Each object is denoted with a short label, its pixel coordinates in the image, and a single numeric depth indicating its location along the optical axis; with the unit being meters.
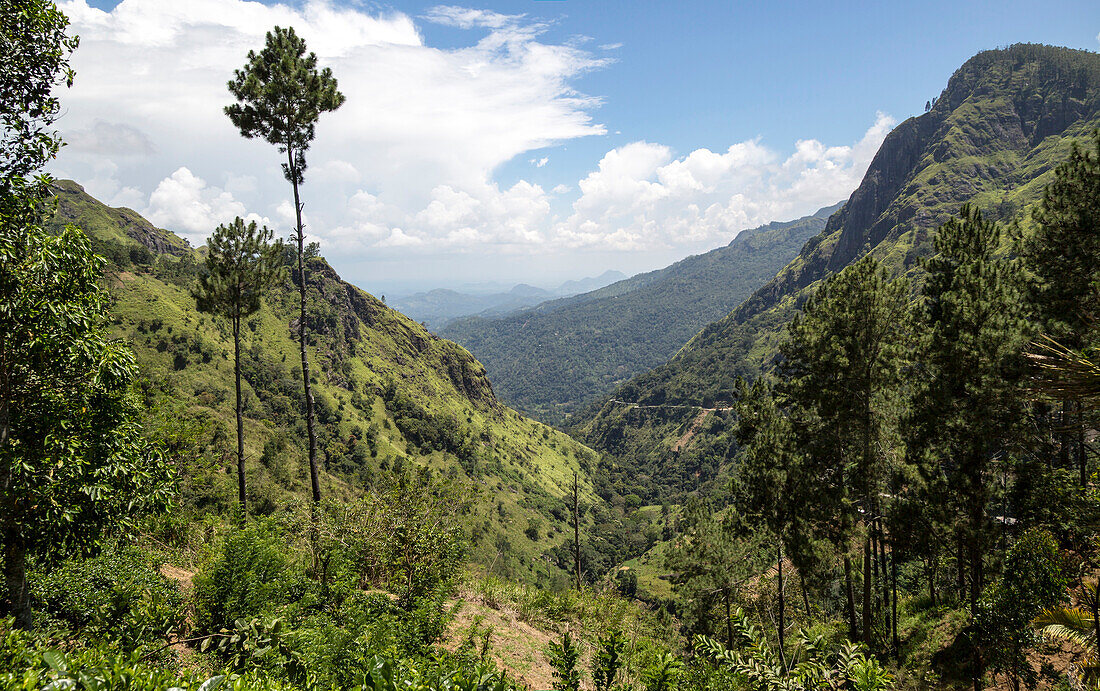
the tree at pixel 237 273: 17.52
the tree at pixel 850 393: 14.38
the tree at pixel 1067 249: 13.41
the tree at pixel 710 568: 22.88
